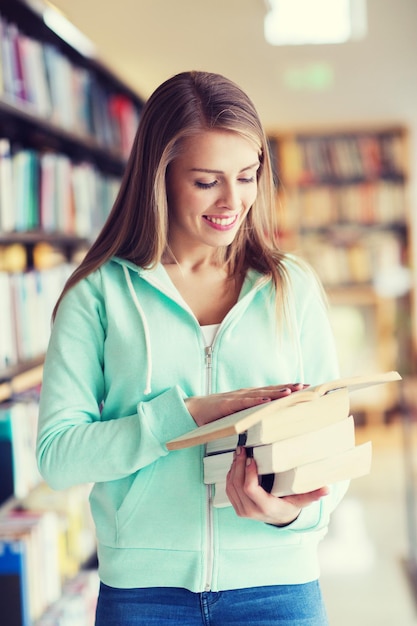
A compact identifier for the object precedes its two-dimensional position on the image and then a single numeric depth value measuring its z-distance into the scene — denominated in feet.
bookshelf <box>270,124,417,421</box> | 21.30
